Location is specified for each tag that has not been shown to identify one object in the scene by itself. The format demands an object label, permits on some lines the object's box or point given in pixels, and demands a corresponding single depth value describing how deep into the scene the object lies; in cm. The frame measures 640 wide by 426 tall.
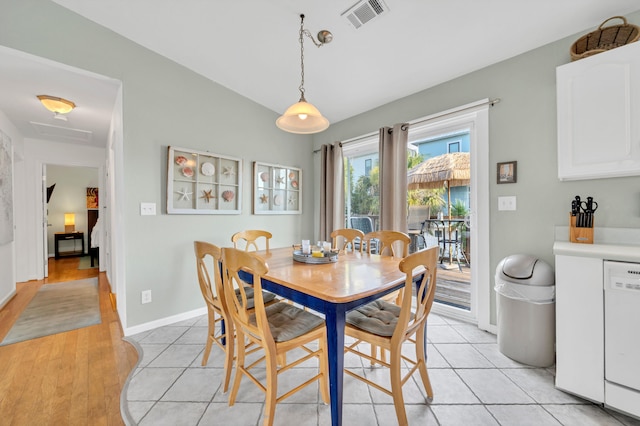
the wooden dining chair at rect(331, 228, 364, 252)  255
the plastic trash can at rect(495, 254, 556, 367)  182
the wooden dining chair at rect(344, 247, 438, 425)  124
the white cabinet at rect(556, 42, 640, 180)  153
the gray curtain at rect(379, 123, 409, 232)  286
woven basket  159
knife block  177
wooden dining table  118
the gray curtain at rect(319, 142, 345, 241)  361
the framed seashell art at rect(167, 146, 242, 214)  266
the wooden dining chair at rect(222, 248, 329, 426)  125
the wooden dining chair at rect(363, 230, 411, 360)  210
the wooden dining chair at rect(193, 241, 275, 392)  159
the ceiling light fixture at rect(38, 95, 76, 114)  264
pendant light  185
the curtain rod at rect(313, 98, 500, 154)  228
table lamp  632
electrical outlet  247
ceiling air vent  187
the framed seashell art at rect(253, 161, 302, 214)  336
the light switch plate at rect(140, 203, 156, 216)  247
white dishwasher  133
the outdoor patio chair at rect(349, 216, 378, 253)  353
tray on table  187
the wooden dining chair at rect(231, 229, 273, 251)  254
